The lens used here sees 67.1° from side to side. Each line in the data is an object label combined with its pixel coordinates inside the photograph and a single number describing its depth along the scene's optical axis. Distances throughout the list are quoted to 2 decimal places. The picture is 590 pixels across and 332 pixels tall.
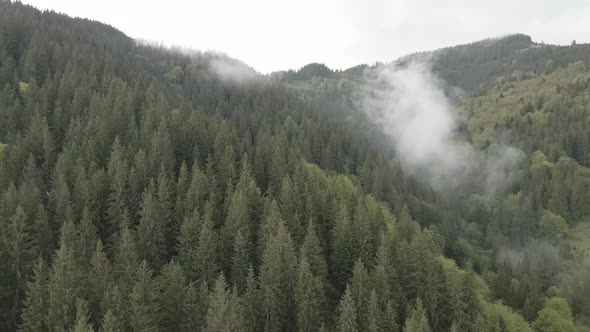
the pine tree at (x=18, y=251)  51.28
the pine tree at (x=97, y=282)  48.56
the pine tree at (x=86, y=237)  58.29
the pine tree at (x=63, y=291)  44.12
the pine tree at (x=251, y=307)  53.72
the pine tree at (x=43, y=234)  58.16
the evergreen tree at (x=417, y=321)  52.72
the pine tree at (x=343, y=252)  68.88
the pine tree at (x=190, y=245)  61.44
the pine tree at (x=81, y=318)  39.49
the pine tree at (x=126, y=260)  52.22
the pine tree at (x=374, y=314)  54.16
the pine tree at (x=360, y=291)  57.65
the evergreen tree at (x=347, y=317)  52.69
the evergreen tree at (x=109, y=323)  41.44
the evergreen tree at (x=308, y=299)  55.28
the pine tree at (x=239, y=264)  62.31
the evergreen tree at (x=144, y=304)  45.84
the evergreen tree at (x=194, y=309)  51.33
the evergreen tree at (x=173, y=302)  52.34
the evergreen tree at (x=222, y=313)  47.12
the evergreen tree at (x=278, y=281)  55.00
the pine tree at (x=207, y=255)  60.88
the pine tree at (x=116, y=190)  68.50
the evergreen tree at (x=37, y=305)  44.03
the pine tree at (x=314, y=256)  64.06
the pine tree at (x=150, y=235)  63.52
